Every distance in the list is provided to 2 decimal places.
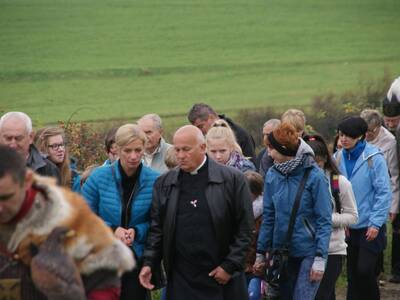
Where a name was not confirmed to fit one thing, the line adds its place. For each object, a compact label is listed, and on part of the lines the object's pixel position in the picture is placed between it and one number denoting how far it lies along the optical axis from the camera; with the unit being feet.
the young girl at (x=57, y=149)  62.13
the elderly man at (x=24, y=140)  55.06
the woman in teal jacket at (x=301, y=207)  56.39
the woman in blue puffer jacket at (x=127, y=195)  54.34
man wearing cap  78.59
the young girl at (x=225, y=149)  62.64
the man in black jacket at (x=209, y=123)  76.23
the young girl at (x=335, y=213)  59.77
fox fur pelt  30.78
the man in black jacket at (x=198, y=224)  52.60
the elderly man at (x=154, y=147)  69.21
